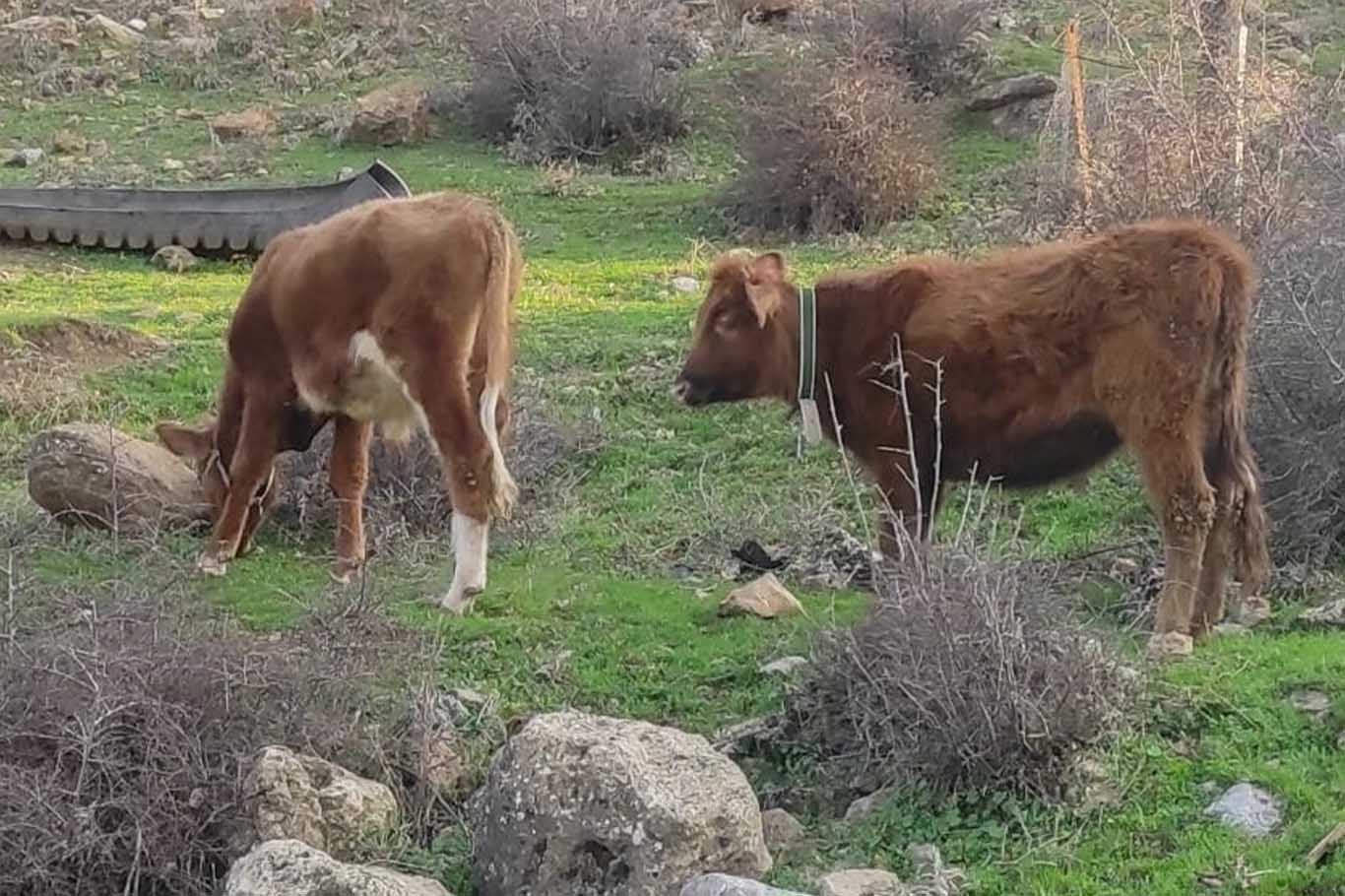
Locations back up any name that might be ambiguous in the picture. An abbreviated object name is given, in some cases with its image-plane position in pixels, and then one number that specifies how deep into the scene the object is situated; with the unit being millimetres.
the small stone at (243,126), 21375
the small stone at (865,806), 6910
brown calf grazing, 9055
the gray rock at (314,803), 6516
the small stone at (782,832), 6695
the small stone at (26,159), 20453
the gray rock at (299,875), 5816
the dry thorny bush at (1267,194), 9680
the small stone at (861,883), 6094
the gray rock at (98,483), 10211
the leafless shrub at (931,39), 21062
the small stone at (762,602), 8758
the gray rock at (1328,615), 8438
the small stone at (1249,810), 6477
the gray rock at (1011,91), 19938
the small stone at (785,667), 7828
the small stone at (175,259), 17047
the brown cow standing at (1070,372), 8367
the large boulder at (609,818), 6164
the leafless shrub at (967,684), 6793
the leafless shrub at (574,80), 20719
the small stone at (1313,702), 7188
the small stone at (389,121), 21016
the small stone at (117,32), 24491
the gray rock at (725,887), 5730
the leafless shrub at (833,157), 17078
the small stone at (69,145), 20891
